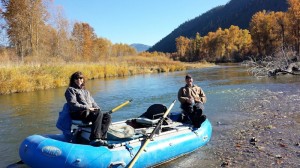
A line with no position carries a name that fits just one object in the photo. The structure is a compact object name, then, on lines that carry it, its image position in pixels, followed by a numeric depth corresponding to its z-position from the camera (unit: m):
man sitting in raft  6.79
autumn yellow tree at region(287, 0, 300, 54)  32.52
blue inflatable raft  4.51
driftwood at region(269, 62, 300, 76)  13.38
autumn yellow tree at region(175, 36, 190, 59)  82.18
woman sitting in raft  4.95
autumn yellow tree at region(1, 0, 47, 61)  25.20
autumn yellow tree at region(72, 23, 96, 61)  35.78
